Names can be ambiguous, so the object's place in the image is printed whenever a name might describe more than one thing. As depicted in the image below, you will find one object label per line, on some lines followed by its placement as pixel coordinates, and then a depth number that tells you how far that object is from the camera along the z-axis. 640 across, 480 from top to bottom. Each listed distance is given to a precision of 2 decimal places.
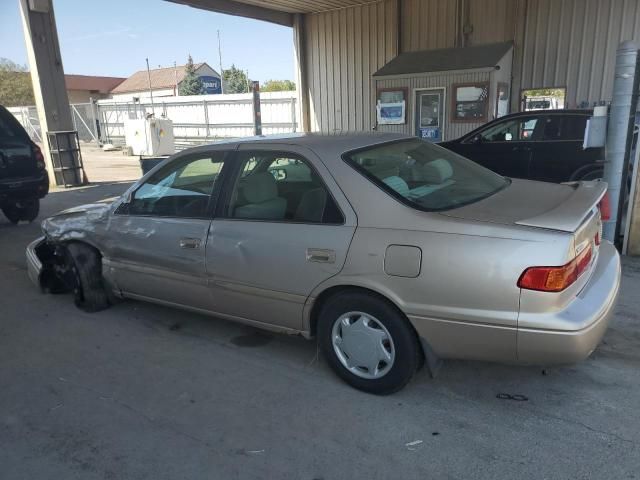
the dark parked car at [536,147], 7.48
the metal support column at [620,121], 4.46
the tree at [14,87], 42.31
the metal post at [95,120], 24.56
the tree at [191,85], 51.44
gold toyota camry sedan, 2.46
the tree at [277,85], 74.20
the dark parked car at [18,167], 7.46
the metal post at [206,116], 20.82
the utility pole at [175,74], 51.19
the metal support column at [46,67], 10.74
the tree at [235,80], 66.94
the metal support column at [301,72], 14.53
